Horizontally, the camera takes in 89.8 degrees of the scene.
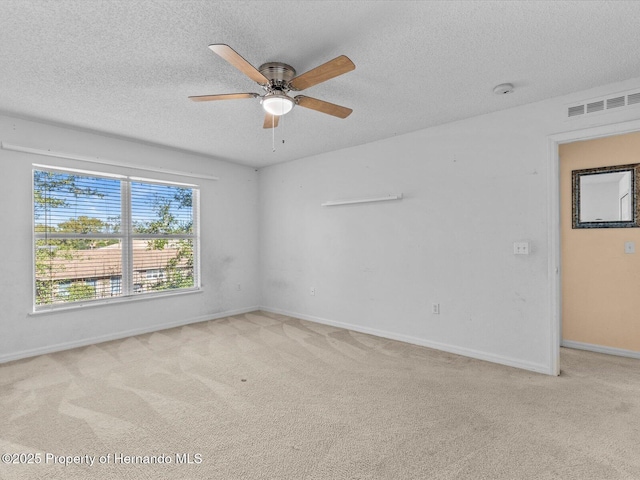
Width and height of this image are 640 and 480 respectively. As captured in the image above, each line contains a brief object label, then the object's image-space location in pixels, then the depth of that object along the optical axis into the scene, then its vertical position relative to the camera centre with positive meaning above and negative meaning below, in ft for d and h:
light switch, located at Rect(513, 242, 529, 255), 10.09 -0.32
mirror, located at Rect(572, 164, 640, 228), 11.05 +1.45
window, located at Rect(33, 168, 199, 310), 11.91 +0.13
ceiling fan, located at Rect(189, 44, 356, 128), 6.39 +3.44
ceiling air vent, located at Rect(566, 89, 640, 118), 8.55 +3.70
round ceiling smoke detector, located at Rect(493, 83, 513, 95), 8.82 +4.16
